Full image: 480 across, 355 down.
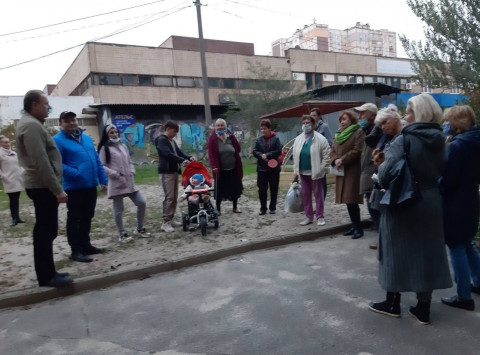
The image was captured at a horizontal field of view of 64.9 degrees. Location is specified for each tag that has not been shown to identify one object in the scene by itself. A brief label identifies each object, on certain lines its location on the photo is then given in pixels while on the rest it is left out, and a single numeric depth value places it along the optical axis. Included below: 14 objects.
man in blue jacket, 4.90
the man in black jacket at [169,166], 6.38
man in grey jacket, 3.81
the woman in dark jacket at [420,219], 2.92
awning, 11.09
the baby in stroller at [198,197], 6.31
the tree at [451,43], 9.56
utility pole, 18.82
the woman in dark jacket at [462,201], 3.29
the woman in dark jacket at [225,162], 7.33
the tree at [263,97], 28.58
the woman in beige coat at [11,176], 7.79
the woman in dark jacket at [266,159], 7.45
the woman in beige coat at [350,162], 5.55
